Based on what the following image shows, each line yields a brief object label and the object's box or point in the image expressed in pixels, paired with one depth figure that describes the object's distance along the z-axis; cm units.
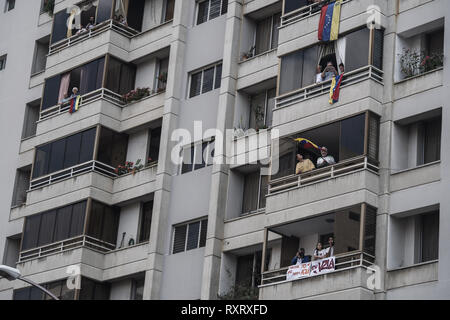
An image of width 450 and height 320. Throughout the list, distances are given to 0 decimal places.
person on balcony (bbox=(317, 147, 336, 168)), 4088
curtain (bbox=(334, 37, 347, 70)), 4212
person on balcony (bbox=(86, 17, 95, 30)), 5413
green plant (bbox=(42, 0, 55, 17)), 5862
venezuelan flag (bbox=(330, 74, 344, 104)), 4138
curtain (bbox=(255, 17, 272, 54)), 4803
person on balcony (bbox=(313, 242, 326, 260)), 3966
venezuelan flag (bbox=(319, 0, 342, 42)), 4256
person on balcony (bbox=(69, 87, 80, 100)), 5297
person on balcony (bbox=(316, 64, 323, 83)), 4244
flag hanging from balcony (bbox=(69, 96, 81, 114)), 5241
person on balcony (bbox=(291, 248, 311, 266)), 4050
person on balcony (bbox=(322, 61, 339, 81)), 4209
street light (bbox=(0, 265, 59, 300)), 3372
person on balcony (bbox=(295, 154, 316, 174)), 4157
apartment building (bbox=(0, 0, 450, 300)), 3909
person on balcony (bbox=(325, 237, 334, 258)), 3938
